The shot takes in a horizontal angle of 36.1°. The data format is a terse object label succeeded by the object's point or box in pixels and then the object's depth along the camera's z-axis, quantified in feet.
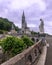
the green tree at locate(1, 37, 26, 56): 17.48
